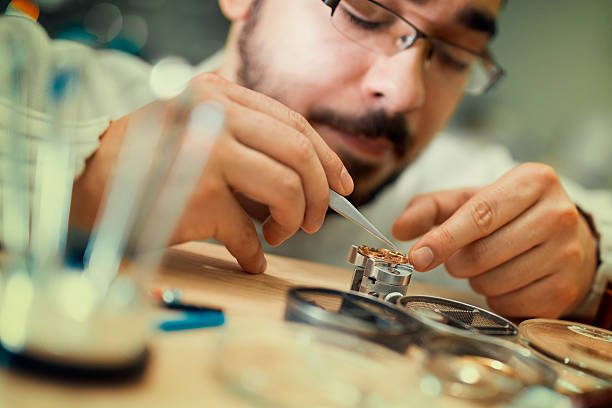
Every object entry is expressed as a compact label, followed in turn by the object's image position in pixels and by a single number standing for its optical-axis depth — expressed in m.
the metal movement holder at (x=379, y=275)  0.37
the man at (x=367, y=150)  0.37
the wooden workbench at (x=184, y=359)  0.22
